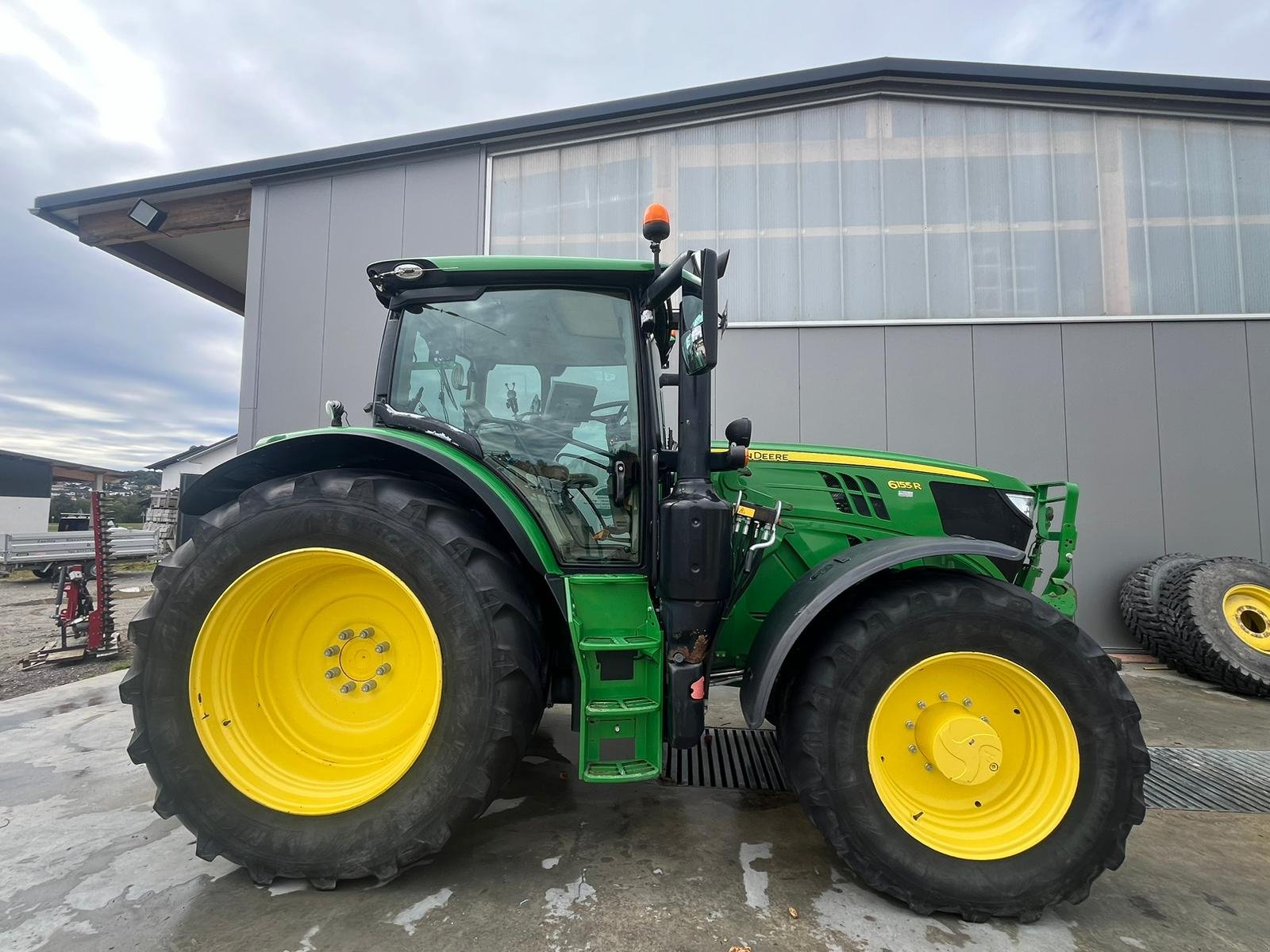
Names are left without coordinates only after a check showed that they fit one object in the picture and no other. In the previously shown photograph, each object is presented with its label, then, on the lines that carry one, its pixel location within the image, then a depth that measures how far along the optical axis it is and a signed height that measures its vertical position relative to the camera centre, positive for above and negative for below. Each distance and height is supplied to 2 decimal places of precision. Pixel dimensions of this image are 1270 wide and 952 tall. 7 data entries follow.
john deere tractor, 1.86 -0.39
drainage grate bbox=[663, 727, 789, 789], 2.76 -1.21
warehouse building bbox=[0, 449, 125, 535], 17.59 +0.99
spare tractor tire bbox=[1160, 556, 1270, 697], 4.39 -0.77
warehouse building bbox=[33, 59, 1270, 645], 5.55 +2.79
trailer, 11.52 -0.57
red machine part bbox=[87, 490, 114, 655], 5.22 -0.75
